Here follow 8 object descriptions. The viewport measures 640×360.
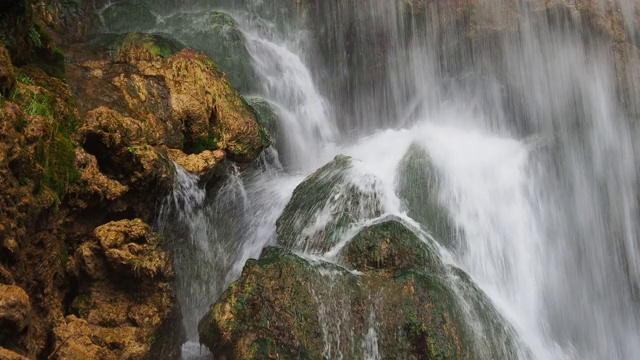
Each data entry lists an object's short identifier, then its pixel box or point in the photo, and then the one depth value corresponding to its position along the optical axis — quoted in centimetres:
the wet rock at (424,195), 841
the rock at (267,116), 1034
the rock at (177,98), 735
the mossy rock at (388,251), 656
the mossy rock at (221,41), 1168
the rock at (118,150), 588
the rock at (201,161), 734
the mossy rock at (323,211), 731
